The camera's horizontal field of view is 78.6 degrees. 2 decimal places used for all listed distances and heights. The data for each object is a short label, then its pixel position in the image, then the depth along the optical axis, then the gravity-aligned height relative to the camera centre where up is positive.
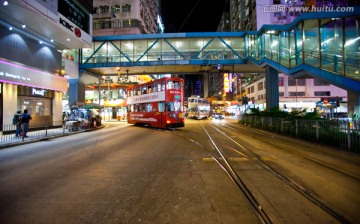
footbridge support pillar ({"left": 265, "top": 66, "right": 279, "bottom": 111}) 23.33 +2.53
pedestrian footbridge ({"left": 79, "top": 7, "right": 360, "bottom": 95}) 14.30 +6.42
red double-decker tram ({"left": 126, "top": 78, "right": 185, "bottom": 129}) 20.36 +1.00
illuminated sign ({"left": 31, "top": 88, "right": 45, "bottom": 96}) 20.10 +2.11
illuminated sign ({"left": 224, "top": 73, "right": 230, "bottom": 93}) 63.81 +8.46
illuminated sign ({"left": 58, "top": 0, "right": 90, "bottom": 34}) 20.19 +10.06
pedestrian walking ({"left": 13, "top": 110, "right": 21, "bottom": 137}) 14.84 -0.54
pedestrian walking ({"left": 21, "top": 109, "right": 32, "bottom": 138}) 14.66 -0.46
